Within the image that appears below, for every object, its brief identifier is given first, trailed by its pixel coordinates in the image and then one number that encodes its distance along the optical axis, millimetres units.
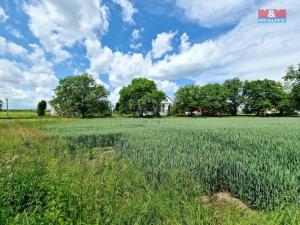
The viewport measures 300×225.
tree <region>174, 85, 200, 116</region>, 65125
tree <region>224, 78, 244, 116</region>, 67438
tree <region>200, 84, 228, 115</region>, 63781
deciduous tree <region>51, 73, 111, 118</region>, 51562
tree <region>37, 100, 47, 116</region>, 67856
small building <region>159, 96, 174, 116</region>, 74588
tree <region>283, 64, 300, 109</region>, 53469
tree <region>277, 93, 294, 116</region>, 60756
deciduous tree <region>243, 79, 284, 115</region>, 64500
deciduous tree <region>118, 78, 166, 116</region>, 58969
